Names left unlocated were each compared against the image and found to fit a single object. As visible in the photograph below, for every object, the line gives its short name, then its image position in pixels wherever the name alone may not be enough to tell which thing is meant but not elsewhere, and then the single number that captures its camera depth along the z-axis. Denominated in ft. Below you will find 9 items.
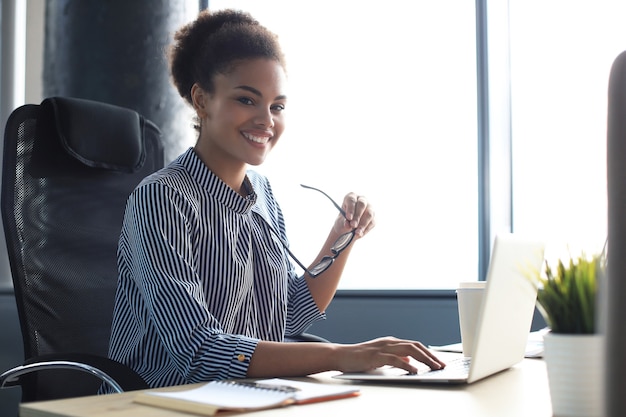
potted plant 2.59
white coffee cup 4.72
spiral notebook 2.90
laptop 3.55
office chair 5.60
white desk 2.92
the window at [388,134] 8.88
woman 4.17
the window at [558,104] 7.95
